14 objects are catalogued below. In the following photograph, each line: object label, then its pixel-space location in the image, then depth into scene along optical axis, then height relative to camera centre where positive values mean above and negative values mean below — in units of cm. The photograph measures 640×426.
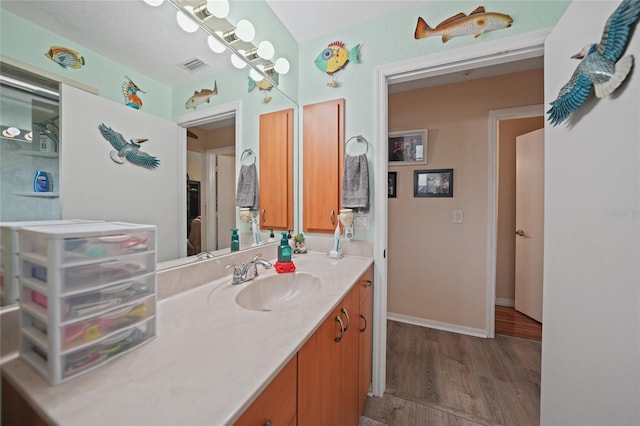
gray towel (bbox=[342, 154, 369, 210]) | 149 +17
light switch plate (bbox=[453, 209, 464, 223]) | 227 -7
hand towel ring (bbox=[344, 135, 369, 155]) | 155 +44
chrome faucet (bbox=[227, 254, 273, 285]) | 106 -29
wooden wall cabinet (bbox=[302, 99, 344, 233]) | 162 +32
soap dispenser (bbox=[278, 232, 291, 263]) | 127 -24
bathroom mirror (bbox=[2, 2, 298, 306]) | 105 +51
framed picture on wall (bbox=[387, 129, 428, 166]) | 237 +63
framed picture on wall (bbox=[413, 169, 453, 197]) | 230 +26
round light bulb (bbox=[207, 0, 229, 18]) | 107 +92
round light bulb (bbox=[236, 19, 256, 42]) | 124 +94
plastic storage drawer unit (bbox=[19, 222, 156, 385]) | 45 -19
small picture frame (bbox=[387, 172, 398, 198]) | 252 +27
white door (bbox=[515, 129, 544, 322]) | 232 -13
